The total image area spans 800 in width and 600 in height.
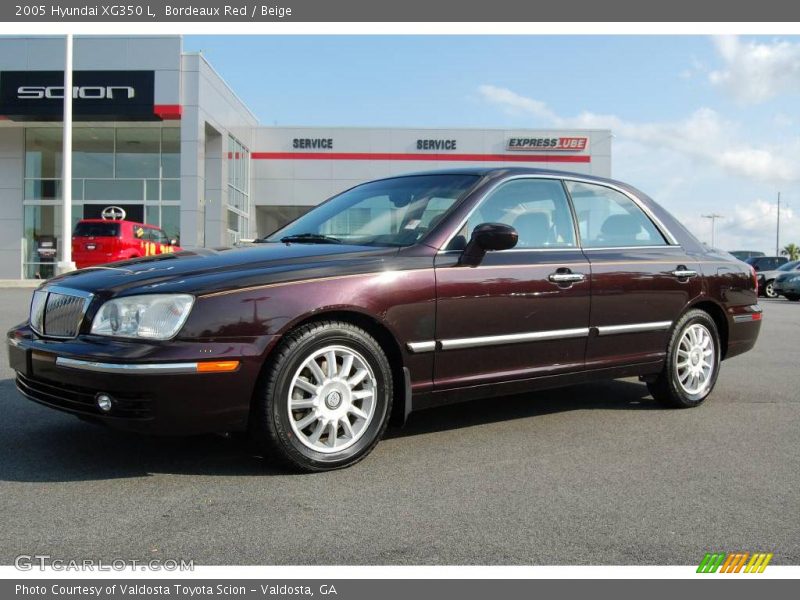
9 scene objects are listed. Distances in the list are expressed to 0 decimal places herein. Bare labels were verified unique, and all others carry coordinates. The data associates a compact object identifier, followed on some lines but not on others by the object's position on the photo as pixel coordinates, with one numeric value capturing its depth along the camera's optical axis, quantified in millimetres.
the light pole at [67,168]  19531
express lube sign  34250
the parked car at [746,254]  32250
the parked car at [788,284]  24234
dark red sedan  3428
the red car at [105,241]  20547
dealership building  25172
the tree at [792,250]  100500
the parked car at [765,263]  29125
